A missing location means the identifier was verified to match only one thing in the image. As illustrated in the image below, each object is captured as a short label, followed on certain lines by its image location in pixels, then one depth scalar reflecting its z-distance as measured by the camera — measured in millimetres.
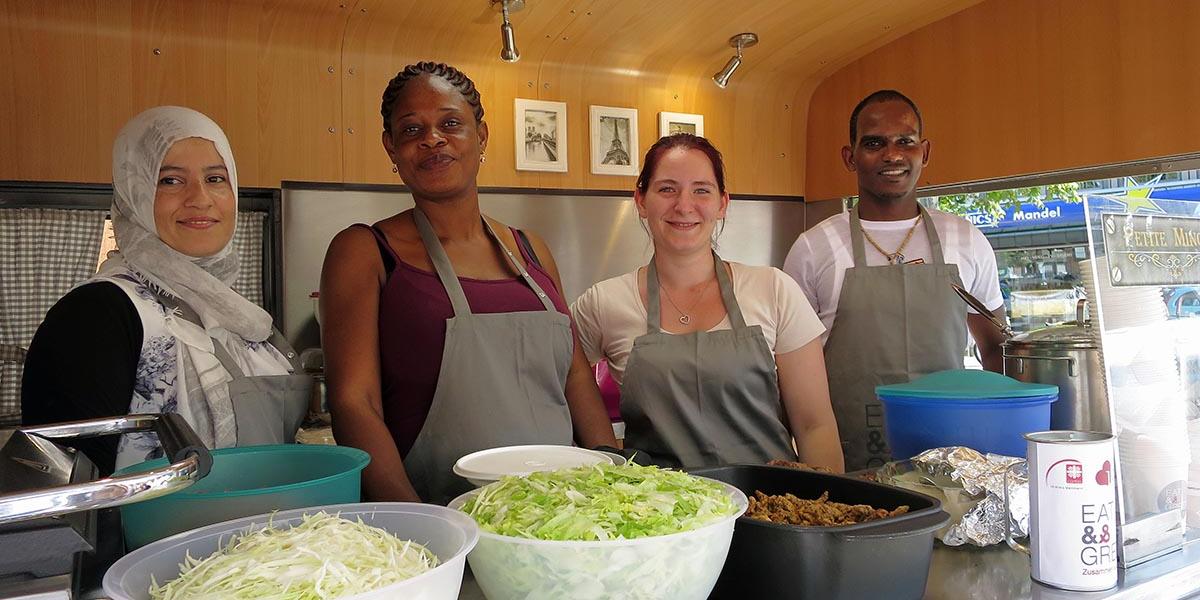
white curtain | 3301
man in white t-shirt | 2480
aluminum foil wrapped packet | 1375
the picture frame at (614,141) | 4453
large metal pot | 1735
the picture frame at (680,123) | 4664
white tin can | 1189
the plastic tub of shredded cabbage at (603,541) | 959
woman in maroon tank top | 1771
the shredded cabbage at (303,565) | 833
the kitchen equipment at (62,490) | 775
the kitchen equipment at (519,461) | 1293
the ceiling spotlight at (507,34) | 3656
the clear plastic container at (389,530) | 867
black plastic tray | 1062
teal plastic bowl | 1090
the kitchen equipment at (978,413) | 1598
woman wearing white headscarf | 1477
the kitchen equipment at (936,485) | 1389
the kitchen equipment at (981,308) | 2060
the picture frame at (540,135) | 4254
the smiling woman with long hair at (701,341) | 2049
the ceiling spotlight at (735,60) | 4266
